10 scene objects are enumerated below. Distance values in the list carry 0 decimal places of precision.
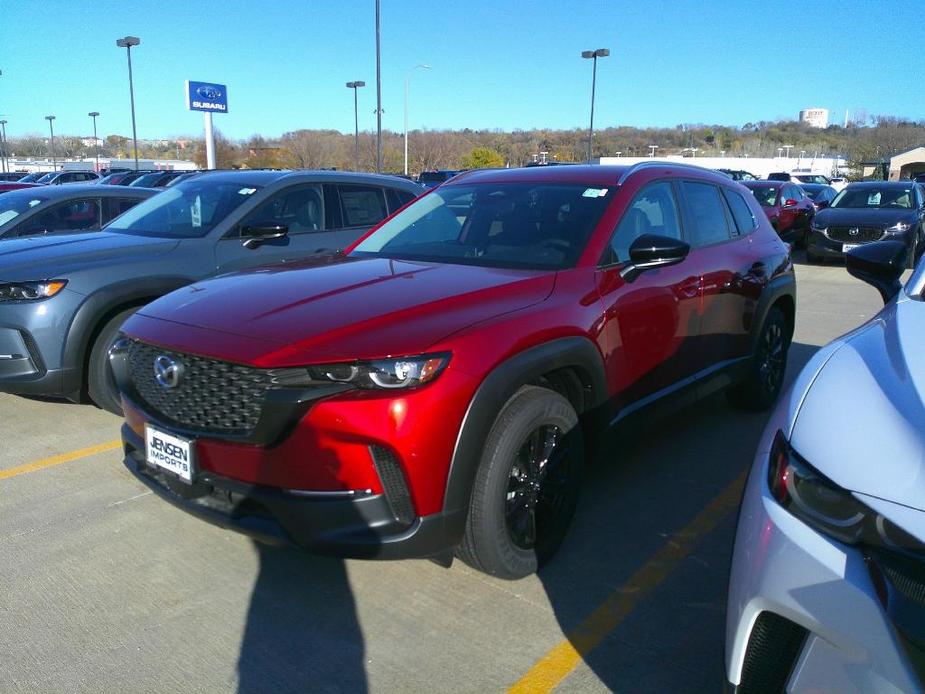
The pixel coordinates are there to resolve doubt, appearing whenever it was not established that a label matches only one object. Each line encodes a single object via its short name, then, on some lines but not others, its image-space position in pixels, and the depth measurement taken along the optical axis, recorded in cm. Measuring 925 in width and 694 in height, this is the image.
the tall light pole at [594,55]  3778
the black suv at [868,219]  1427
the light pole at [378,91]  2567
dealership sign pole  2812
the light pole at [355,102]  4188
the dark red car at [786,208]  1759
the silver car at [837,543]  155
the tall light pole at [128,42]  3622
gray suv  471
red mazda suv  255
